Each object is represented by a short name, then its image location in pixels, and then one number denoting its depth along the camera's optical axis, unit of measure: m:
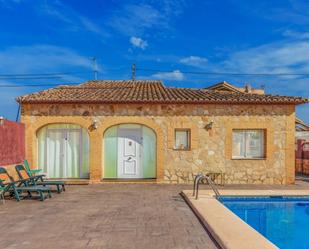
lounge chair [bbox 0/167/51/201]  10.02
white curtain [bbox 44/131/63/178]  14.76
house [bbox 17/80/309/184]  14.20
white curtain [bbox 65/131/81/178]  14.74
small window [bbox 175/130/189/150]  14.49
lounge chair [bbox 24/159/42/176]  12.10
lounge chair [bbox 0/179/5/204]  9.62
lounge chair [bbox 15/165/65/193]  11.42
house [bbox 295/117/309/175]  19.09
